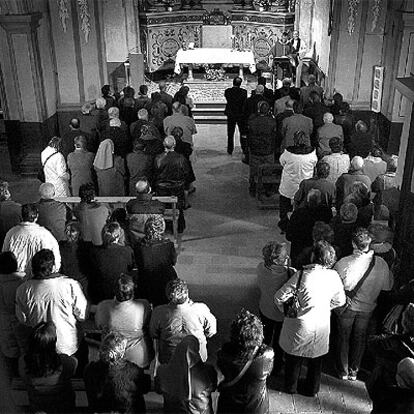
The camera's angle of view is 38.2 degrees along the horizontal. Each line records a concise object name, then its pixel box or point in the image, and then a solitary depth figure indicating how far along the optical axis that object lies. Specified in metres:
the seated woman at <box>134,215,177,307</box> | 5.19
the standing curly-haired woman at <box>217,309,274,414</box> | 3.68
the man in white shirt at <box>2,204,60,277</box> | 5.34
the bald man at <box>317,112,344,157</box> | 8.23
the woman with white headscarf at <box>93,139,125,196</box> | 7.65
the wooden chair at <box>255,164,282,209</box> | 8.73
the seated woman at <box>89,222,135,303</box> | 5.05
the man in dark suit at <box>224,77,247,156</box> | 10.30
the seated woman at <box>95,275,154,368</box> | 4.32
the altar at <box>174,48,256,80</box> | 15.43
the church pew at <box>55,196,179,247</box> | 7.03
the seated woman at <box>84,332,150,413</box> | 3.69
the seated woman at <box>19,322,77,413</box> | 3.84
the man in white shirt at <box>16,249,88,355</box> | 4.45
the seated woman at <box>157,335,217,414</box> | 3.64
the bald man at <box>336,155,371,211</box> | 6.62
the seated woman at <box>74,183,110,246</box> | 6.05
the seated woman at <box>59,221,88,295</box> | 5.11
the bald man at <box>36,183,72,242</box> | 6.13
